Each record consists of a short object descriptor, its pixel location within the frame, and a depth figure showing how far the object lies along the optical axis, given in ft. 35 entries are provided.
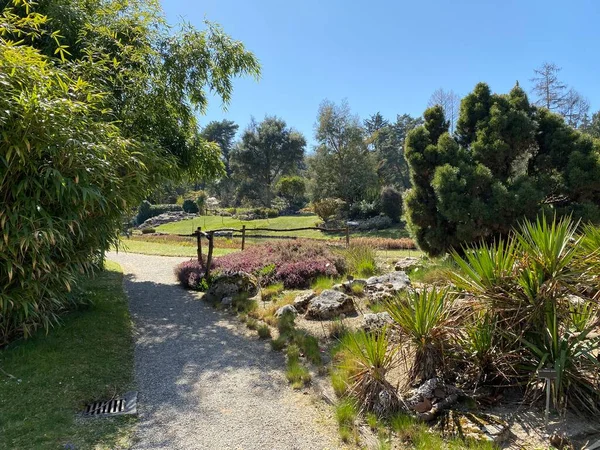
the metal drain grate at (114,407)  10.18
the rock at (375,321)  13.92
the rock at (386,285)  17.89
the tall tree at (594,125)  118.48
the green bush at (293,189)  111.75
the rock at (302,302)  19.17
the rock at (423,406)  9.50
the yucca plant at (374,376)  9.86
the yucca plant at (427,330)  10.32
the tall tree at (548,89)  99.55
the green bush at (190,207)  115.89
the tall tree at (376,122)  197.98
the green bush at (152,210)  110.41
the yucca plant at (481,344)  10.02
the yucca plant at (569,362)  8.68
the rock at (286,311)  18.44
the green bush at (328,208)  74.13
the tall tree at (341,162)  83.71
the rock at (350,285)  20.29
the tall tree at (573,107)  108.78
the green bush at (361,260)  25.48
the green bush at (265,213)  99.14
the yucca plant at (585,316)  9.38
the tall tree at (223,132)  182.39
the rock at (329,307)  17.70
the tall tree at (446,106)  104.17
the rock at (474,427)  8.38
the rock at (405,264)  25.41
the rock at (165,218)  103.72
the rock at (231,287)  23.29
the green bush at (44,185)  11.28
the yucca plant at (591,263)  9.50
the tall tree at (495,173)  22.86
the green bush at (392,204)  74.02
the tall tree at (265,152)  115.34
